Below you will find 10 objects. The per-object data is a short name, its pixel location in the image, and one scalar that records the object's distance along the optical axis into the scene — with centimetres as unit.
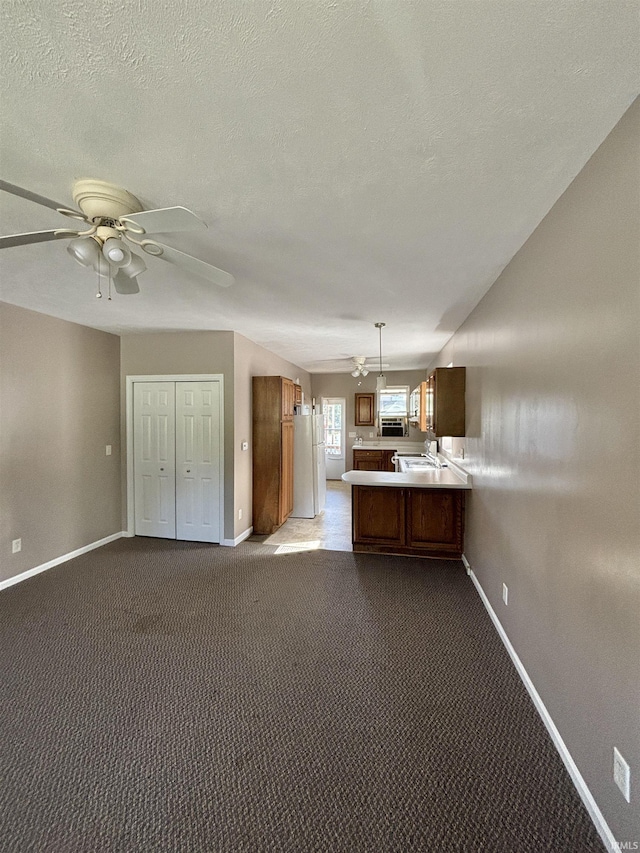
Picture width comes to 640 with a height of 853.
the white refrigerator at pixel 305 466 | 558
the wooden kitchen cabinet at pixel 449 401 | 378
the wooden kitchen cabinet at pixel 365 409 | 833
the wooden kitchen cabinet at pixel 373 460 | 712
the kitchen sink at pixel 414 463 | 525
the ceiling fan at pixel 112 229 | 141
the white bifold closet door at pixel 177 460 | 437
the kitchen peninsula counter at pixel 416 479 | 356
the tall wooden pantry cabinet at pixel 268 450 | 481
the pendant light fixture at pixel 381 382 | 496
